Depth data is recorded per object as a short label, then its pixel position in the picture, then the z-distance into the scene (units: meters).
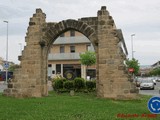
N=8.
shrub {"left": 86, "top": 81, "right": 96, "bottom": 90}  21.02
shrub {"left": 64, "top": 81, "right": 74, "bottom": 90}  21.38
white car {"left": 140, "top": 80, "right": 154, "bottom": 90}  35.19
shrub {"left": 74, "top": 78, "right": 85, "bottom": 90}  21.17
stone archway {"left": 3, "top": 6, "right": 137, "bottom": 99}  16.30
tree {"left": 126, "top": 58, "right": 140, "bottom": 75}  51.23
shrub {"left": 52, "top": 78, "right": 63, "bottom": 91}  21.88
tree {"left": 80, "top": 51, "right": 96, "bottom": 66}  42.34
